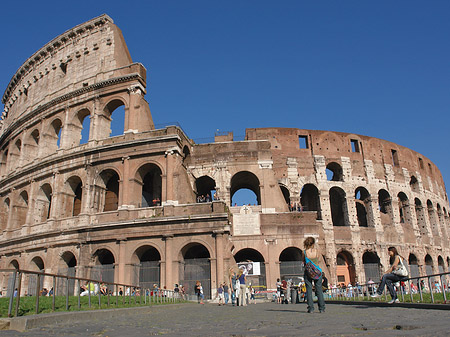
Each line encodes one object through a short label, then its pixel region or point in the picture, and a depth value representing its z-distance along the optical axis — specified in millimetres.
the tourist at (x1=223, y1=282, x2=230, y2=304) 16627
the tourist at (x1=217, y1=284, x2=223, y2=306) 16316
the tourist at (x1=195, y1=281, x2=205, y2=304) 17844
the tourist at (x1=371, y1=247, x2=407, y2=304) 7970
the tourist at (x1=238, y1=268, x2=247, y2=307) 13438
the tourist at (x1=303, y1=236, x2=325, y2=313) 7242
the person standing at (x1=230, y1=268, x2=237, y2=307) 14930
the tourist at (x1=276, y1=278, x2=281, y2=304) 16312
